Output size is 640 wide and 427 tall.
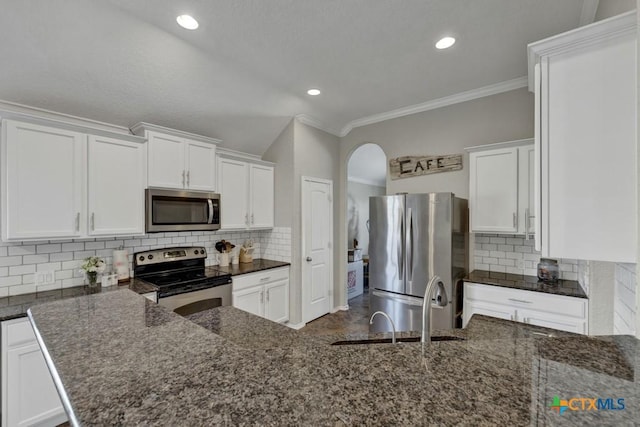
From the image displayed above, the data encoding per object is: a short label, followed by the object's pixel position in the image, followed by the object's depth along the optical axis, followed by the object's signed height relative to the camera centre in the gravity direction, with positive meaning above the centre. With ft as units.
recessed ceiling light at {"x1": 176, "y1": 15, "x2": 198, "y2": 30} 6.82 +4.86
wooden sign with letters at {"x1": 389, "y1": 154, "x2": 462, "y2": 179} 11.27 +2.11
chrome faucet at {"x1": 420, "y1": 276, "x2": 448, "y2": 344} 3.26 -1.18
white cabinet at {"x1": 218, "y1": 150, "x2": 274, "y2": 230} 11.28 +0.89
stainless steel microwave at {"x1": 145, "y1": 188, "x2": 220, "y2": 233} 8.96 +0.10
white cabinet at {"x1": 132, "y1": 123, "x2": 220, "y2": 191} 9.04 +1.93
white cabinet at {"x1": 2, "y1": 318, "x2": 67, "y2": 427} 6.03 -3.86
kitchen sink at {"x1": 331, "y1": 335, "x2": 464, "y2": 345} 3.80 -1.80
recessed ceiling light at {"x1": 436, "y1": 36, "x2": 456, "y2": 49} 7.75 +4.93
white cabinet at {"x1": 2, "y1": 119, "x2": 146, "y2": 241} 6.66 +0.83
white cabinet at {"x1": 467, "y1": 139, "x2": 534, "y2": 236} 8.71 +0.86
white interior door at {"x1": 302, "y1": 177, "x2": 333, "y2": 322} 12.76 -1.65
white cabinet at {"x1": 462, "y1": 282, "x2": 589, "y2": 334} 7.35 -2.75
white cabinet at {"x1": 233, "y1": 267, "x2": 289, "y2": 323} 10.51 -3.26
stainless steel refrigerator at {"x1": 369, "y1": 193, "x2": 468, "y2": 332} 8.96 -1.41
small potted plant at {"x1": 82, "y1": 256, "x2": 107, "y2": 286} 7.96 -1.61
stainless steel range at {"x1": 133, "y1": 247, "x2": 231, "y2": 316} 8.57 -2.27
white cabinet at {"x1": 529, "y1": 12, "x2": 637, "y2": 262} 3.49 +0.99
